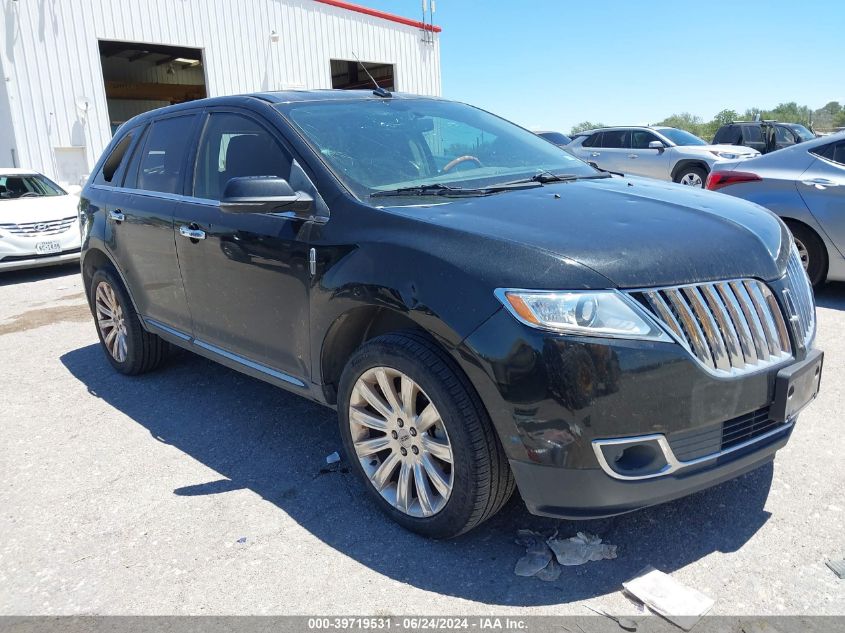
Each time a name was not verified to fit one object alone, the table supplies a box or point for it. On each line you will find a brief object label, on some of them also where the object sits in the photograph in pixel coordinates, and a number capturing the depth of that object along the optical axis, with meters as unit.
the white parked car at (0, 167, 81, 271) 9.28
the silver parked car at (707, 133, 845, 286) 5.78
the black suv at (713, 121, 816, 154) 18.23
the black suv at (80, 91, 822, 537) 2.26
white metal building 13.10
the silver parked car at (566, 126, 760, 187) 14.49
